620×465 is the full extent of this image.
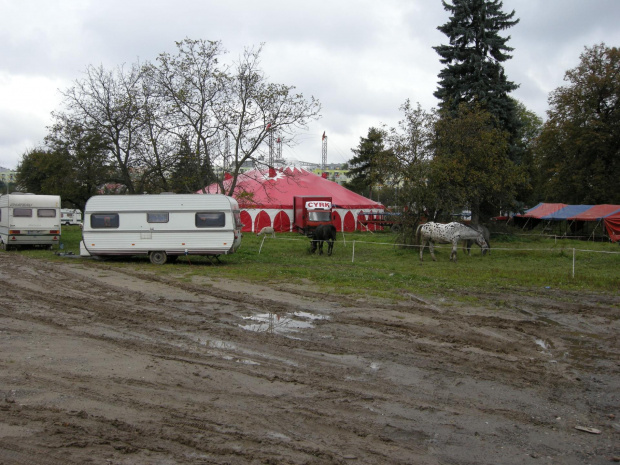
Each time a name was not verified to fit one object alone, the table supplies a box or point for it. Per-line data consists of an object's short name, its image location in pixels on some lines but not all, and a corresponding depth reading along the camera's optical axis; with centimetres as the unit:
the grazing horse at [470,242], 2222
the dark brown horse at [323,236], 2306
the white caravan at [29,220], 2494
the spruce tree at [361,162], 6025
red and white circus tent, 3844
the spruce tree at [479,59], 3328
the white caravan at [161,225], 1912
